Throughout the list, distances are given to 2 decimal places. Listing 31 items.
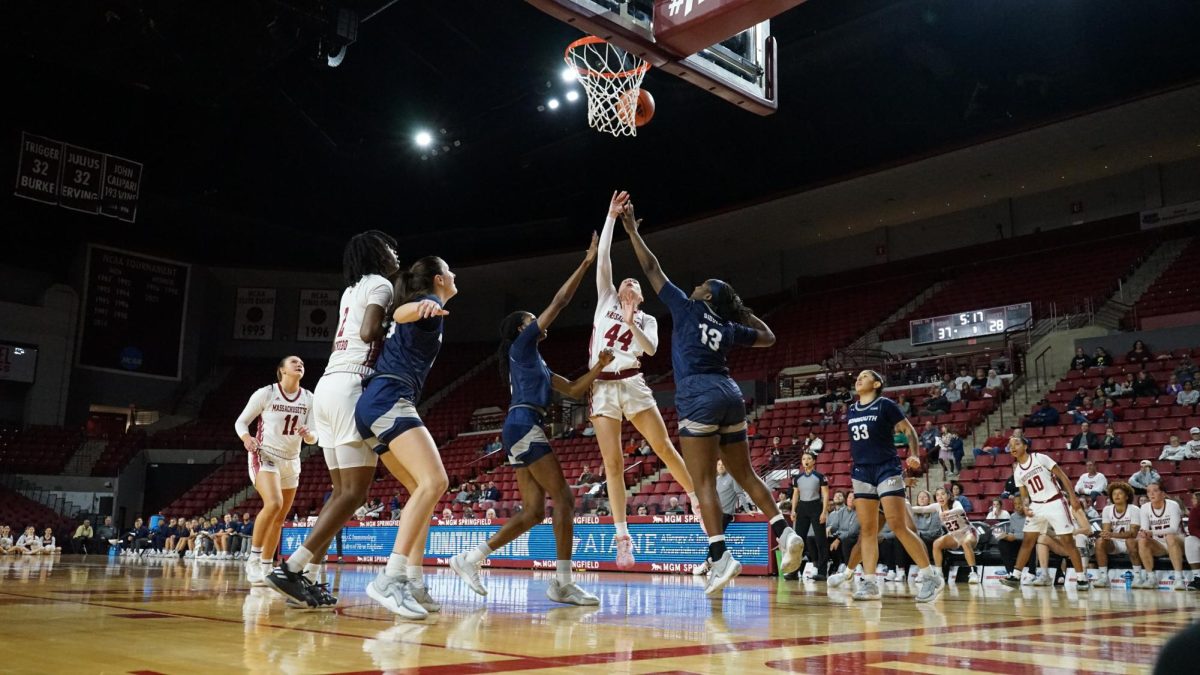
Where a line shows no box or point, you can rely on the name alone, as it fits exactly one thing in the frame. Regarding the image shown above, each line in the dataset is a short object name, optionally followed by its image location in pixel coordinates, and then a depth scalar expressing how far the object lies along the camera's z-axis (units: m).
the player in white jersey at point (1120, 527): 11.16
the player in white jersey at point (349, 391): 5.38
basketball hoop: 9.83
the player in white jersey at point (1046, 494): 10.19
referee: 11.86
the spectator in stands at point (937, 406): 18.23
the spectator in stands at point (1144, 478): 12.45
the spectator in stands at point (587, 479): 18.47
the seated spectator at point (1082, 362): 18.31
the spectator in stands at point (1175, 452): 13.50
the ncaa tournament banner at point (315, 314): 34.16
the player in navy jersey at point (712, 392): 6.39
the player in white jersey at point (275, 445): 8.58
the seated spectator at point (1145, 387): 15.92
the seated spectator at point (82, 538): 24.38
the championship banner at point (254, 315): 34.34
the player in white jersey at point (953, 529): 11.71
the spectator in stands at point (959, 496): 12.79
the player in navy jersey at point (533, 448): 6.13
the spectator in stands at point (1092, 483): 12.73
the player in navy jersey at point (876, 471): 7.23
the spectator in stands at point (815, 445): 17.33
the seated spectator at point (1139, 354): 17.59
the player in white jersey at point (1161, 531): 10.78
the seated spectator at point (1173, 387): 15.52
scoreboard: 22.06
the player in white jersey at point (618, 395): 7.63
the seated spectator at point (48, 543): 22.99
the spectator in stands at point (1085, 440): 14.62
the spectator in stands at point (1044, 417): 16.23
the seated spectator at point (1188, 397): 14.88
